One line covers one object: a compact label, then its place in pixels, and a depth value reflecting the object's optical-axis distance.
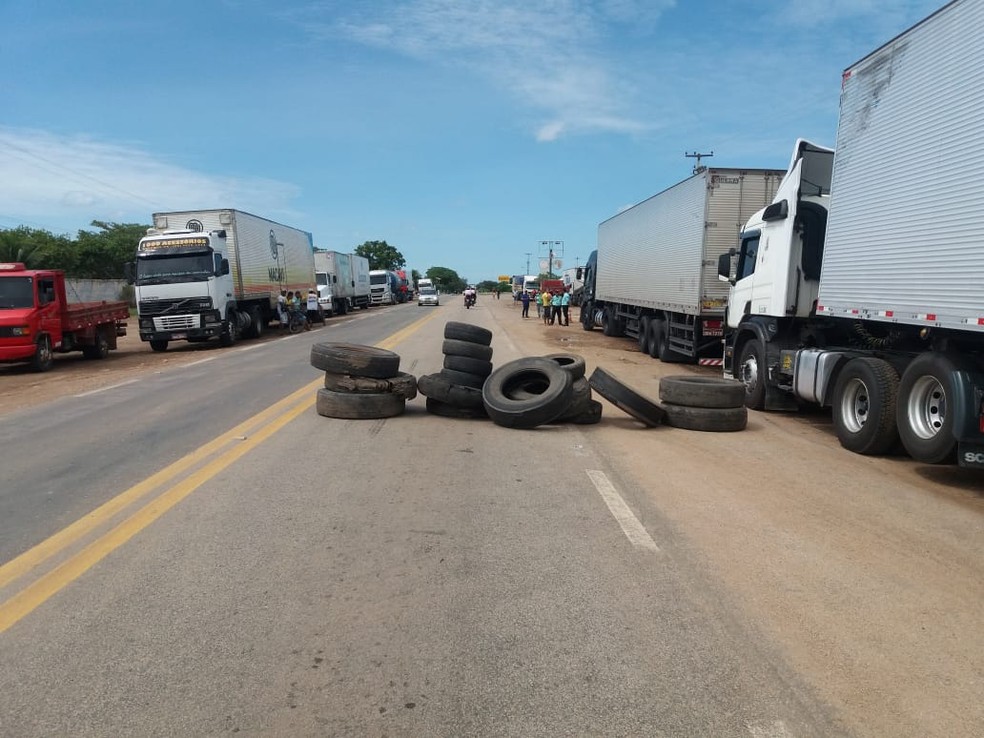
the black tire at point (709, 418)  9.09
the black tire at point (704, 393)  9.12
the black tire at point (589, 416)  9.20
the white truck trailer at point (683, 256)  15.56
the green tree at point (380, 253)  149.25
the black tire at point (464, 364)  9.29
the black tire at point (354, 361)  8.91
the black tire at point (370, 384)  9.10
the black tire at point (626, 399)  9.05
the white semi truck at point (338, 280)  43.74
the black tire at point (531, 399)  8.61
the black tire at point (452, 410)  9.35
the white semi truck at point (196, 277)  21.55
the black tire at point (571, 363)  9.18
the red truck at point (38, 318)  15.75
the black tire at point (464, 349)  9.26
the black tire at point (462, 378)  9.25
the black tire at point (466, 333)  9.37
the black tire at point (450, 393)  9.16
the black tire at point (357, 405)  9.10
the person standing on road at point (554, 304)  36.93
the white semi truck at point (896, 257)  6.39
